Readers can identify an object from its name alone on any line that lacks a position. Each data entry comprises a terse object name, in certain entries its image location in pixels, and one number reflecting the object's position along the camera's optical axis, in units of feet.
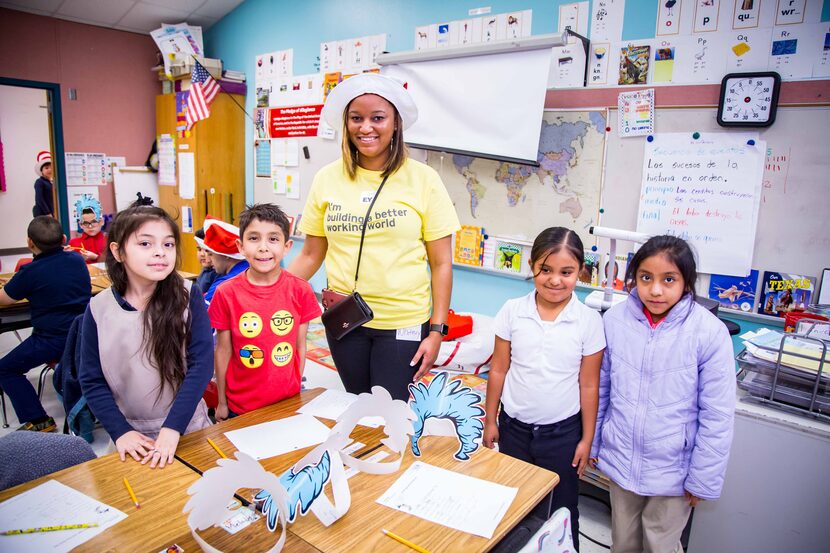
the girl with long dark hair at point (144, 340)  4.41
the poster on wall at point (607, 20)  9.00
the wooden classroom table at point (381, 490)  3.18
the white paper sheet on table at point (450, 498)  3.36
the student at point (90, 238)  12.35
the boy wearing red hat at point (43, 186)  16.99
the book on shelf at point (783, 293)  7.71
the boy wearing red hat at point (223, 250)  7.66
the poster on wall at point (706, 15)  8.09
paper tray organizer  5.23
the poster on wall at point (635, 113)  8.79
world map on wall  9.55
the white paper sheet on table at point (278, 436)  4.18
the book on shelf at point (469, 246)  11.30
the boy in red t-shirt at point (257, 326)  5.24
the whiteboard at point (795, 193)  7.48
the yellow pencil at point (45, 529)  3.10
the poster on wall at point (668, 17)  8.42
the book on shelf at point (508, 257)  10.72
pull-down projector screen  9.70
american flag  16.47
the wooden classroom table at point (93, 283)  9.50
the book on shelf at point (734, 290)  8.16
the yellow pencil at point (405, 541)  3.10
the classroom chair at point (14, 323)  9.41
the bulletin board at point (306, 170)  14.69
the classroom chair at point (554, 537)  3.33
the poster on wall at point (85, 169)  18.22
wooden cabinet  16.83
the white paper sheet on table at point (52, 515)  3.02
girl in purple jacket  4.59
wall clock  7.62
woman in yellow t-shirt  5.08
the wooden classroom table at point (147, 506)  3.09
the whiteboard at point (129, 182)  19.03
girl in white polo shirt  5.05
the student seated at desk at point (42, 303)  8.36
